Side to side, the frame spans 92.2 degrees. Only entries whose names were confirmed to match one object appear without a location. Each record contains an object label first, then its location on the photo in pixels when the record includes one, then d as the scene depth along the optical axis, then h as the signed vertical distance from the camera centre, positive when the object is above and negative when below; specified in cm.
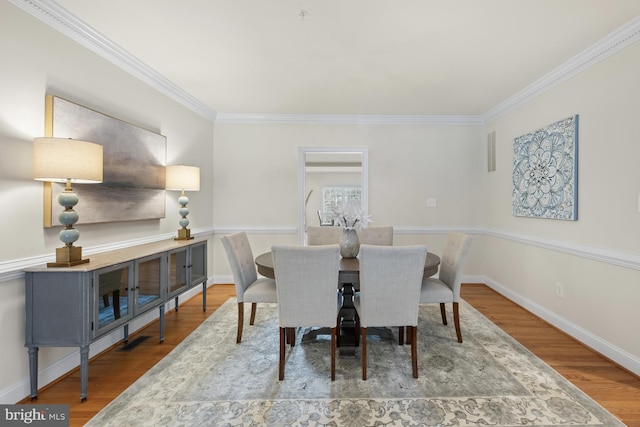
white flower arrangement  259 -4
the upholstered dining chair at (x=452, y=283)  258 -64
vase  267 -28
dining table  225 -53
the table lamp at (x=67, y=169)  181 +24
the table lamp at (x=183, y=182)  323 +30
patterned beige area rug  175 -117
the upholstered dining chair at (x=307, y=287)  201 -51
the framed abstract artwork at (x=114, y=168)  207 +38
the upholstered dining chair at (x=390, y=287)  202 -51
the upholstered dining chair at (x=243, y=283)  261 -66
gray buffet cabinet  185 -58
